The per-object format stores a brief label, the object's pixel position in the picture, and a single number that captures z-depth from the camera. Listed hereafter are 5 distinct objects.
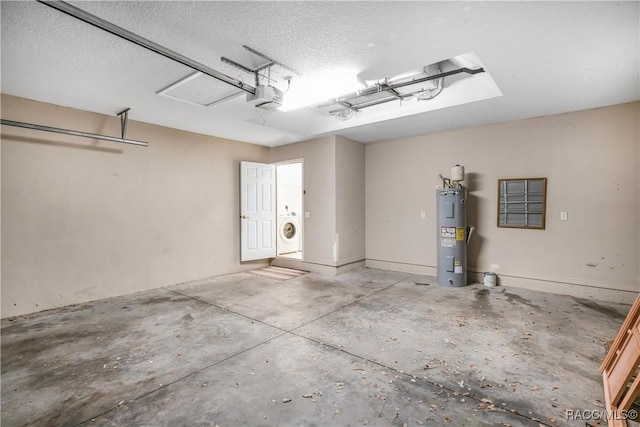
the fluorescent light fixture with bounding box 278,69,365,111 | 3.01
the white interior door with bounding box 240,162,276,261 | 5.75
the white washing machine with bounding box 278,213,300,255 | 6.70
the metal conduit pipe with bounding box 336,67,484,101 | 3.08
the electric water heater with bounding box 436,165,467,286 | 4.46
